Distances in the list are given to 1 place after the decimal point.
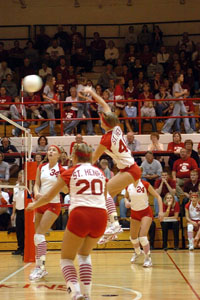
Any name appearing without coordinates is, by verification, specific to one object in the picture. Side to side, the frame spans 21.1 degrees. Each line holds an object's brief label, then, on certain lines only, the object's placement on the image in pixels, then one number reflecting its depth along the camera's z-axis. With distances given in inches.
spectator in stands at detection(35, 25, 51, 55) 931.3
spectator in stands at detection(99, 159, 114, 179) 615.9
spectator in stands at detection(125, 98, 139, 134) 746.2
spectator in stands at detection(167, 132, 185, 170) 679.1
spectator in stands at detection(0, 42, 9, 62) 911.7
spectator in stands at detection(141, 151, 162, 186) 642.2
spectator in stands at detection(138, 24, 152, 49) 916.0
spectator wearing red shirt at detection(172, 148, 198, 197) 650.8
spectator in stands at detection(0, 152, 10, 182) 593.9
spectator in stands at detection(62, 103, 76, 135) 732.0
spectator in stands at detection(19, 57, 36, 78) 860.6
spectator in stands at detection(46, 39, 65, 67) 901.0
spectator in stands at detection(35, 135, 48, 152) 676.7
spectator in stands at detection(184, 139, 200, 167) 663.1
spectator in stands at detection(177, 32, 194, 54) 895.1
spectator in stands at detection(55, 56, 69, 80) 839.7
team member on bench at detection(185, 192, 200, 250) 586.2
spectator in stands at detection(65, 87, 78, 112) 746.8
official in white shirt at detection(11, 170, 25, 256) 536.7
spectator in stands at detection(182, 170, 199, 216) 616.1
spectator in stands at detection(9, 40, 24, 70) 906.7
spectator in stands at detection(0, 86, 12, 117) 774.5
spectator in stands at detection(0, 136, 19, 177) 627.5
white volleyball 501.4
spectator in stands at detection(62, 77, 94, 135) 729.6
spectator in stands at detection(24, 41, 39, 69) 903.1
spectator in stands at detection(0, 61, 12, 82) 874.1
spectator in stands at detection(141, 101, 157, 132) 746.2
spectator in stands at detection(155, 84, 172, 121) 756.6
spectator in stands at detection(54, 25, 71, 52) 936.9
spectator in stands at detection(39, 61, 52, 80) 853.2
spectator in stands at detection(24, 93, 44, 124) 751.7
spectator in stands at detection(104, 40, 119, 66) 904.9
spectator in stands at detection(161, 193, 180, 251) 585.0
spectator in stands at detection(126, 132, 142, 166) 680.4
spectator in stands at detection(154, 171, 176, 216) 613.0
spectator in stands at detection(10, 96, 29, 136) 727.7
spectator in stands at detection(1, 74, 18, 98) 824.3
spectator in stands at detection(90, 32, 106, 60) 920.9
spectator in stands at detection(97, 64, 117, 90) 832.9
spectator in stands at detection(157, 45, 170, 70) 884.0
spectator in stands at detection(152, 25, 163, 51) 919.0
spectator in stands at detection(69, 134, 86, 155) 649.9
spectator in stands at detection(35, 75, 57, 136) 736.3
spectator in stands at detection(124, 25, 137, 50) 930.7
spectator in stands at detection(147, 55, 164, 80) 860.0
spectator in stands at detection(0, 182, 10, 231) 598.3
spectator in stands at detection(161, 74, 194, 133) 735.1
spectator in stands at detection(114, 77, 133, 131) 752.3
